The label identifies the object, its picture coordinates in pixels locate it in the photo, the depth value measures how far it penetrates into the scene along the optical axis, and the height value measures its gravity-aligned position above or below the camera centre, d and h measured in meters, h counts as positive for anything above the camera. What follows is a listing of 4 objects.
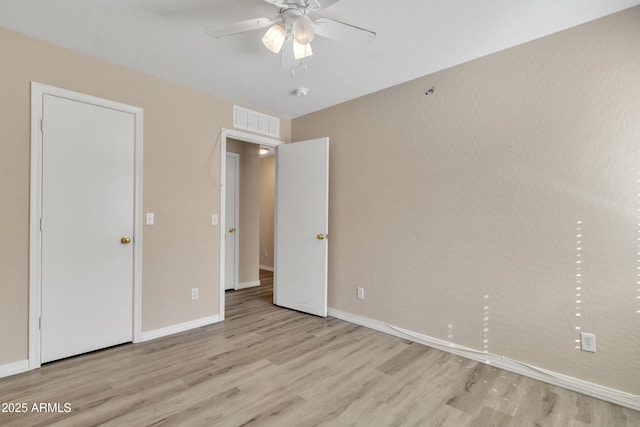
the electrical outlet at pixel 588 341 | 2.00 -0.85
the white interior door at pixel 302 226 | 3.42 -0.10
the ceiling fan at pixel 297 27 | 1.69 +1.15
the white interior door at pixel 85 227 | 2.29 -0.08
